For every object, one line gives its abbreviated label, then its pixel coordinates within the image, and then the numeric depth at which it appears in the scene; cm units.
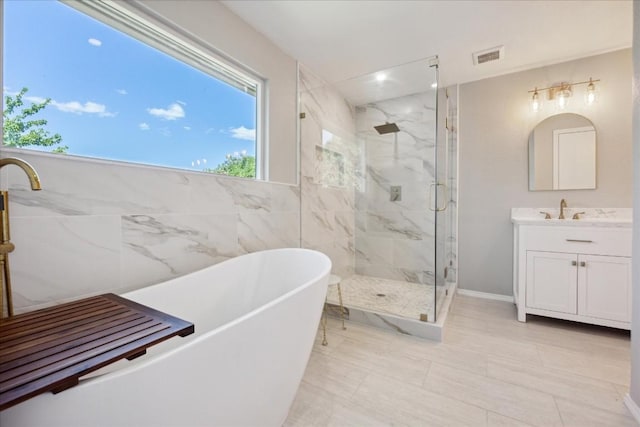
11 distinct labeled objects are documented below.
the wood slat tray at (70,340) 57
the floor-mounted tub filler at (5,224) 87
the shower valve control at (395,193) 314
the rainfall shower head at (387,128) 311
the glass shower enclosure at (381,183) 268
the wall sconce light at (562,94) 245
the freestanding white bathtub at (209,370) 60
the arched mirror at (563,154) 248
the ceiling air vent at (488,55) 238
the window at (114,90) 117
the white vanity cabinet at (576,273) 199
